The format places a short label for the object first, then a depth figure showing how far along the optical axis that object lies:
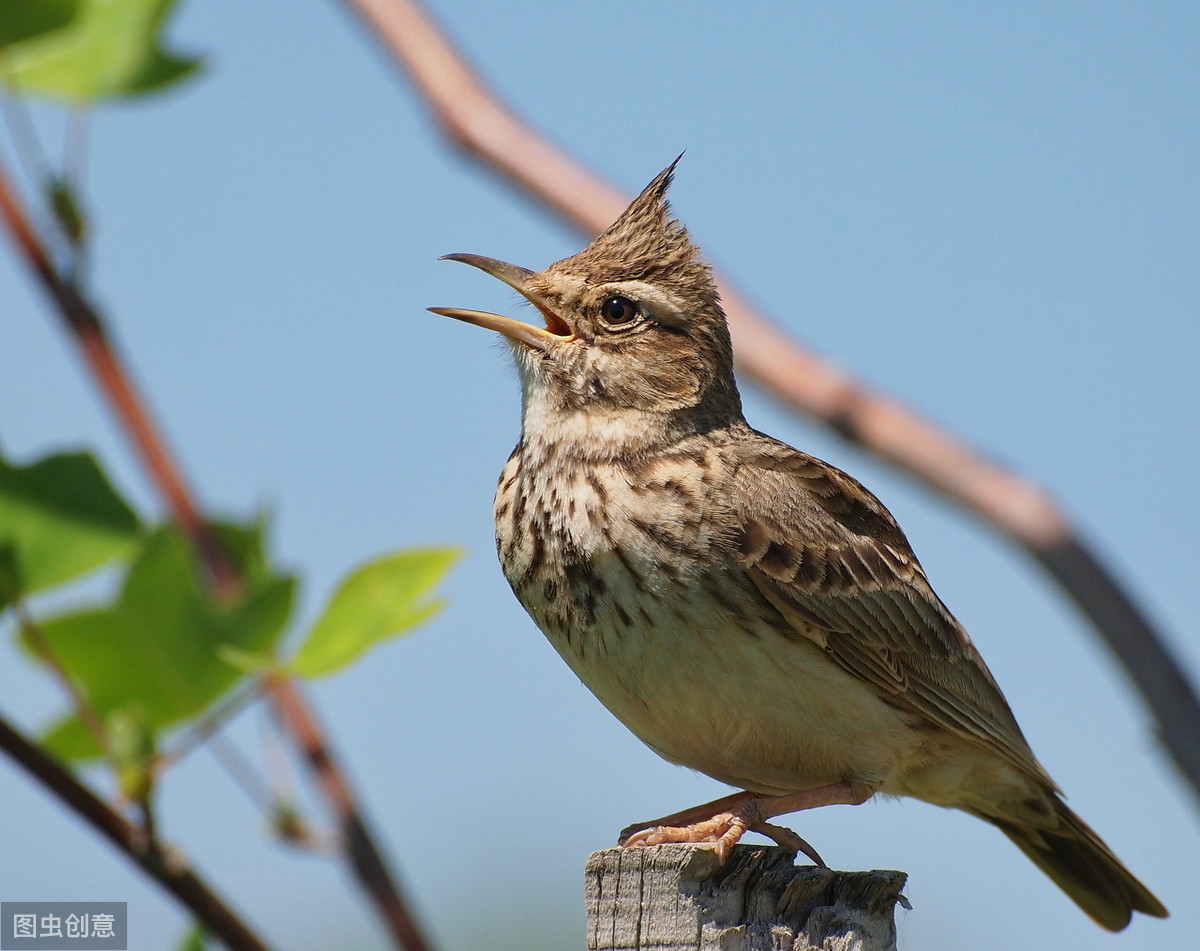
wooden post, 4.80
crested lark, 4.87
